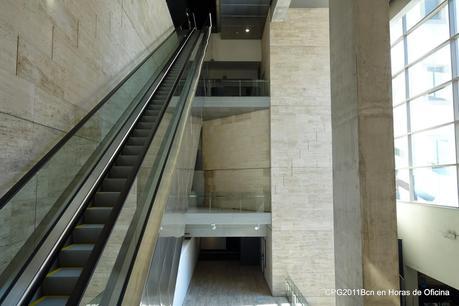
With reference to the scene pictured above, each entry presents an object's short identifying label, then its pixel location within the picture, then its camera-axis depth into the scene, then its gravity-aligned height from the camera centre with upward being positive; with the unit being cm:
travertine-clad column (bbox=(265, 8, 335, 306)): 1288 +68
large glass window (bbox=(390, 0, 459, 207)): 1001 +249
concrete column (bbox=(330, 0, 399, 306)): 490 +28
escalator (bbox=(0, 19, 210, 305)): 215 -24
